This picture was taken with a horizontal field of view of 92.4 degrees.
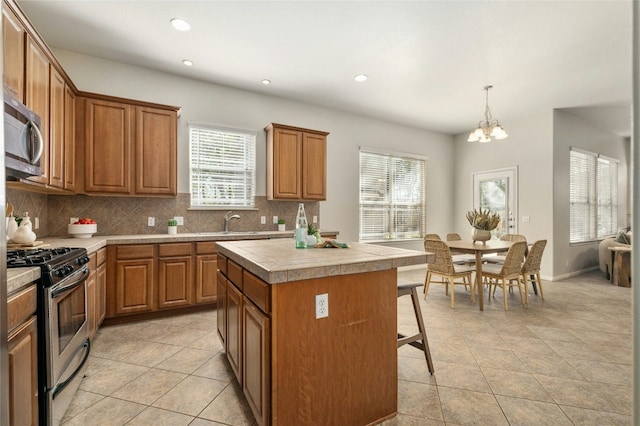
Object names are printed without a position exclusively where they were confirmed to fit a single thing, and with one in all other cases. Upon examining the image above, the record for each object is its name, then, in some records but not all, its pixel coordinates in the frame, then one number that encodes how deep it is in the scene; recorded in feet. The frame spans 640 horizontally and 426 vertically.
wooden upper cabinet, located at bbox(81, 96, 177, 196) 11.06
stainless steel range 5.33
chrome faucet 14.08
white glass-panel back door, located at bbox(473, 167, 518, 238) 19.65
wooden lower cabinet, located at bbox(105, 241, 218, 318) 10.55
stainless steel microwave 5.54
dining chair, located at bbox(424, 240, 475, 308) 12.62
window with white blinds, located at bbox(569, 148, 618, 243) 19.85
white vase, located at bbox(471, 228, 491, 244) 13.98
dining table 12.50
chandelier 13.51
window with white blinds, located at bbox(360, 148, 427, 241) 19.35
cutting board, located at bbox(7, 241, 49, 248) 7.64
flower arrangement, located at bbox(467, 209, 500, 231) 13.84
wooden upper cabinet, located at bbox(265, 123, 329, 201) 14.67
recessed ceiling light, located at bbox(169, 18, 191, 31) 9.68
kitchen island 4.81
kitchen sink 13.46
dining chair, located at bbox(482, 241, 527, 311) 12.34
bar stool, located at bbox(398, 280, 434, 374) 7.27
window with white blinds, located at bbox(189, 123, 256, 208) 14.01
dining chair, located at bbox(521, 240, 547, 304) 13.06
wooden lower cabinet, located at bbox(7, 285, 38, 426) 4.33
